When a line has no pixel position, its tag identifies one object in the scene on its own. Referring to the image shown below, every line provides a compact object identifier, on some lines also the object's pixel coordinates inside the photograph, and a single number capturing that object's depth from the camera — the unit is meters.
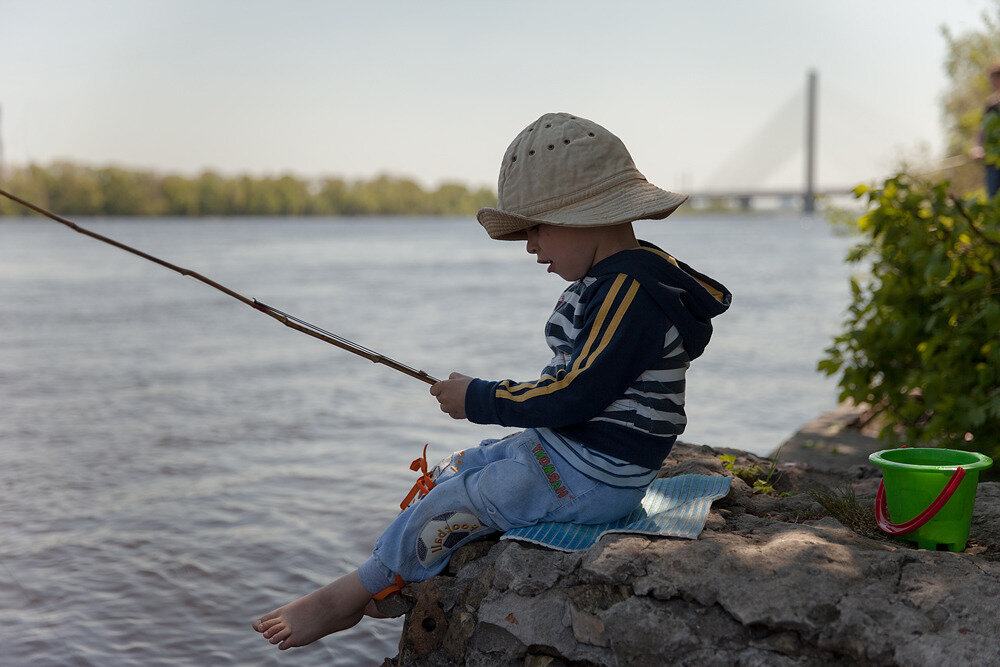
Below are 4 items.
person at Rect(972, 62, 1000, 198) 3.57
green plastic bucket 2.19
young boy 2.14
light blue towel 2.19
